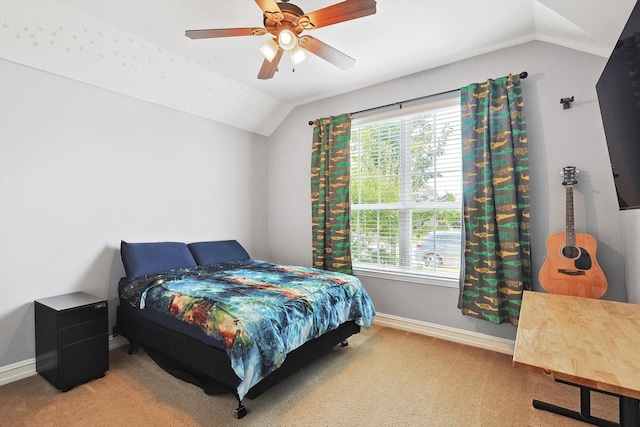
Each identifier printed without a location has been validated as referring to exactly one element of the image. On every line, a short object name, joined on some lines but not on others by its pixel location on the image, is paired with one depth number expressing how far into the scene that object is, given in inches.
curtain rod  101.0
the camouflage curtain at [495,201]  101.7
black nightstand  83.7
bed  70.3
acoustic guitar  83.4
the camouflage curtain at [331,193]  144.6
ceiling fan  68.8
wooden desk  34.4
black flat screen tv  46.9
